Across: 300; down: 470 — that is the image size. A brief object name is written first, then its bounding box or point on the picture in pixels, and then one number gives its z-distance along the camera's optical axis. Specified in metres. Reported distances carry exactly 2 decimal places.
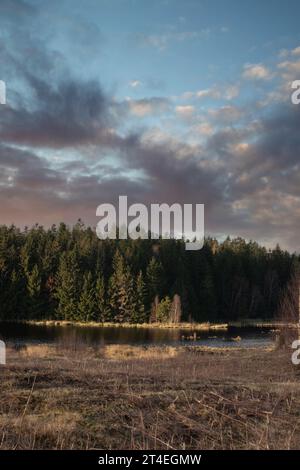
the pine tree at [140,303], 88.38
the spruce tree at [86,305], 88.38
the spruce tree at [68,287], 90.31
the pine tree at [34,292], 90.38
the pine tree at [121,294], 89.88
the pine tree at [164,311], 84.75
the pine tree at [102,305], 89.31
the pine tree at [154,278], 94.25
